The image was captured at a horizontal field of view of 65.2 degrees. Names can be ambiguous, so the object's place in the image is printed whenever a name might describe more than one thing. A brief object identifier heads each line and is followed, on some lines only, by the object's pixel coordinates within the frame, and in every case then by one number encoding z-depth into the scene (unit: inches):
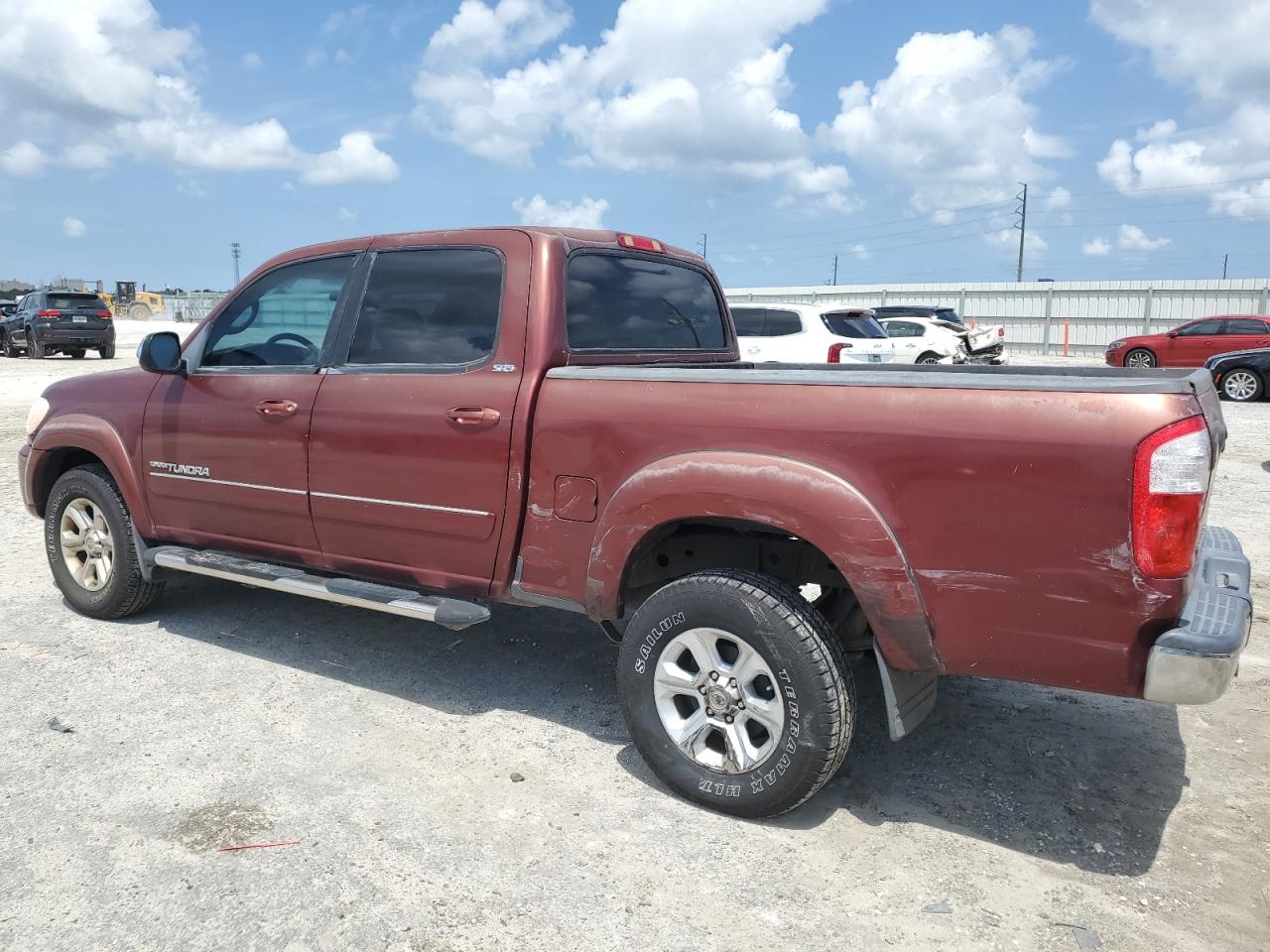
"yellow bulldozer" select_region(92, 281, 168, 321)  2341.3
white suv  530.0
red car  786.2
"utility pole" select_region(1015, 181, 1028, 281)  2765.5
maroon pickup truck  103.6
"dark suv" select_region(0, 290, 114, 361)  935.0
